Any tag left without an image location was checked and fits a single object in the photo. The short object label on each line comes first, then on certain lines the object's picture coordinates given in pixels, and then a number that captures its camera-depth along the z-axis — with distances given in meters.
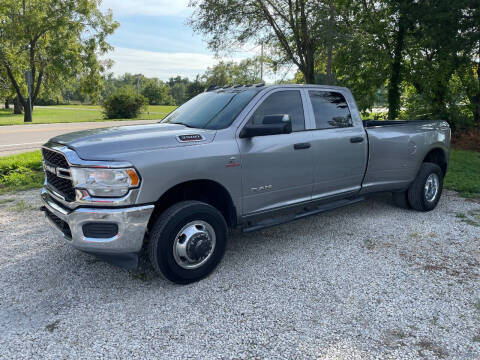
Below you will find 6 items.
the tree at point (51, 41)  26.23
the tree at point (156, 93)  91.69
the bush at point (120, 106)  30.61
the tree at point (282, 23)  13.43
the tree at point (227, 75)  54.33
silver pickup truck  3.28
